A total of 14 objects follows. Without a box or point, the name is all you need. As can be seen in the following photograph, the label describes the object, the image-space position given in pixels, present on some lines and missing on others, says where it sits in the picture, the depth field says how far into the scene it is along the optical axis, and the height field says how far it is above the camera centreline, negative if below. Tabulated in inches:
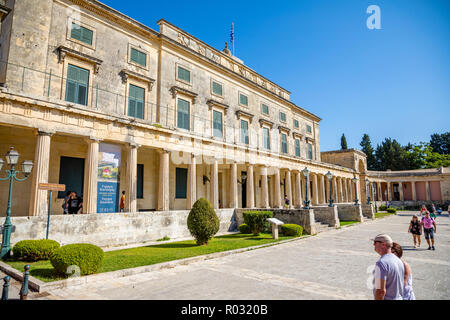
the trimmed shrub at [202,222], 507.6 -55.4
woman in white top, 142.5 -51.3
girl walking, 479.8 -63.9
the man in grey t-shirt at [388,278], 128.3 -42.1
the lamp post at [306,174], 711.2 +52.0
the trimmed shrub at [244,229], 695.7 -94.8
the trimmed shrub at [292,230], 628.4 -88.0
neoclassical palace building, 526.3 +224.1
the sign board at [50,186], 406.2 +11.3
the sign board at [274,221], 589.0 -62.8
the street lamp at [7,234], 362.0 -56.9
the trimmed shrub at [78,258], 281.0 -70.3
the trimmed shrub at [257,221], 665.0 -70.0
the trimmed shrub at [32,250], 357.7 -77.7
